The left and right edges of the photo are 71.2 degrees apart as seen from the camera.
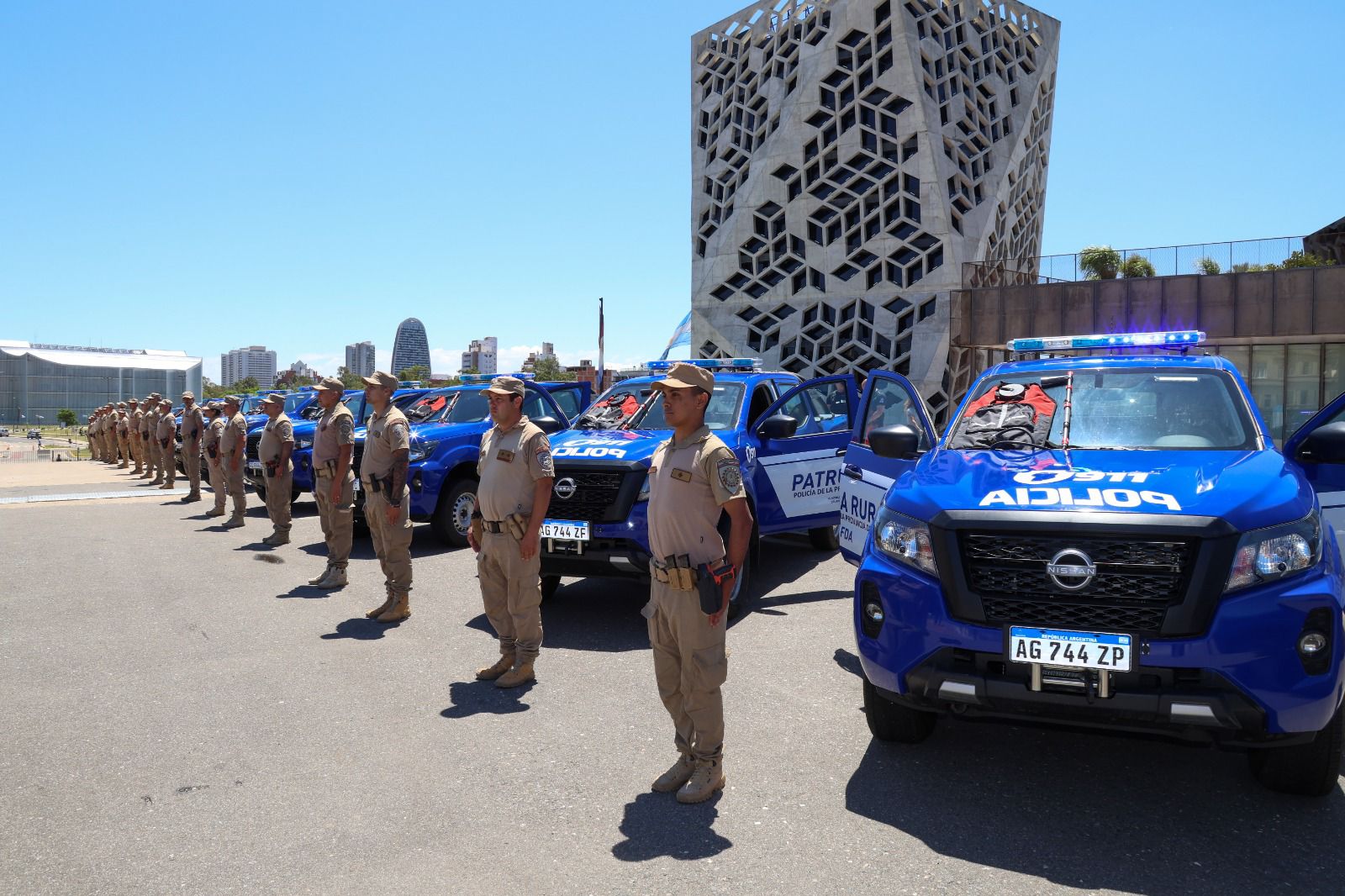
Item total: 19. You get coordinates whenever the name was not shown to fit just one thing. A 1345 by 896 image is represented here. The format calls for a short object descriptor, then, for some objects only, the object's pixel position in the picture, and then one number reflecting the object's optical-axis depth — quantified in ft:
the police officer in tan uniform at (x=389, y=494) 23.21
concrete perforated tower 122.52
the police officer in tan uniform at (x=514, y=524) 17.97
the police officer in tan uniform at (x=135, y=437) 75.66
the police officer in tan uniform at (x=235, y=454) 42.14
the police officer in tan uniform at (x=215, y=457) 45.19
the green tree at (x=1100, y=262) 100.73
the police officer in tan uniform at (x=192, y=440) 52.31
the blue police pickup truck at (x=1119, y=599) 11.07
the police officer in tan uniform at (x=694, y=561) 13.00
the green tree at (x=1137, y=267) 98.63
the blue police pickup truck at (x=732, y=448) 22.36
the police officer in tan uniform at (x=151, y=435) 68.08
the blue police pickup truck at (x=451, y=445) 33.81
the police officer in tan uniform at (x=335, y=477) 26.86
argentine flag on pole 181.55
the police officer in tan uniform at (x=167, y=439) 61.36
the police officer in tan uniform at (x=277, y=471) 36.14
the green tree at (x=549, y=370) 360.28
